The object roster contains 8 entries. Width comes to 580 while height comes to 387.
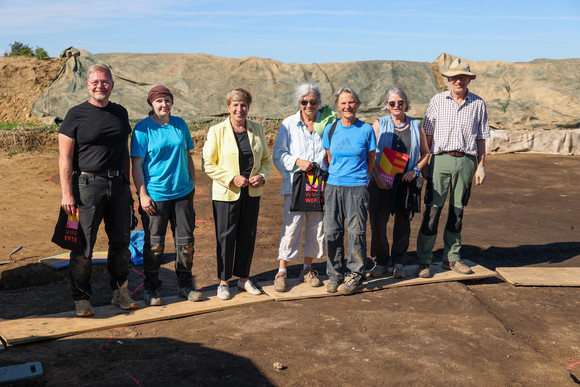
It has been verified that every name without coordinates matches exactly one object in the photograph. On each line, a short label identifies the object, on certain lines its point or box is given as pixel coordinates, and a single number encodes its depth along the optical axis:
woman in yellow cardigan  4.62
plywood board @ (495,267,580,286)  5.34
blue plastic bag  6.05
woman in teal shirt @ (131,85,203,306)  4.40
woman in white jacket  4.89
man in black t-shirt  4.07
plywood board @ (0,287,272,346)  3.94
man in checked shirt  5.14
